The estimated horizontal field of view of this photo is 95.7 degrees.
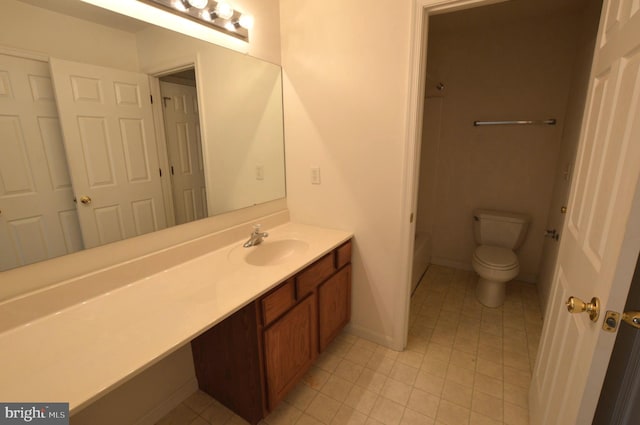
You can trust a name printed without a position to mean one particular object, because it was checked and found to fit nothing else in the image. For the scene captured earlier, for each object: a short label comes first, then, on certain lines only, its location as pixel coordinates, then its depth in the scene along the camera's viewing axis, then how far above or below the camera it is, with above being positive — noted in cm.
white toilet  229 -86
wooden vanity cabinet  125 -91
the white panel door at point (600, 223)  68 -20
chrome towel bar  245 +24
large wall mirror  95 +10
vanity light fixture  129 +65
